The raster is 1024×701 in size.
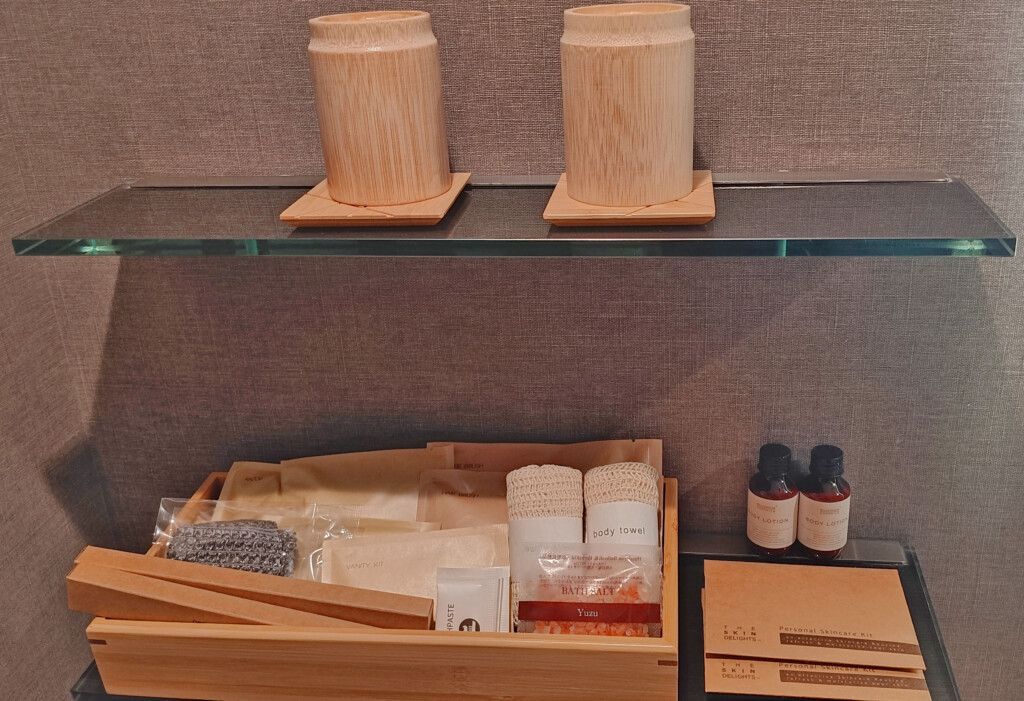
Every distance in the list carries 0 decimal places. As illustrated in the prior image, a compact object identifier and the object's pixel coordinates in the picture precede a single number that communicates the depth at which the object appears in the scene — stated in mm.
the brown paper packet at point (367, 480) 905
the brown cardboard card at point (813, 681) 726
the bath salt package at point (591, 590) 747
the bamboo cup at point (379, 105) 639
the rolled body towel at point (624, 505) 790
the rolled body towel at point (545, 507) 797
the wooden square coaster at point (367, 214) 671
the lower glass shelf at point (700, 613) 753
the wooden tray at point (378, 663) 716
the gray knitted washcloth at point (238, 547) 820
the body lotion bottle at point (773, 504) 834
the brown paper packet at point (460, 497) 881
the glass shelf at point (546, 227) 618
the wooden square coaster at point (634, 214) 639
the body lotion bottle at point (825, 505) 827
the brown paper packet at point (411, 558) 816
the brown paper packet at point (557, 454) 863
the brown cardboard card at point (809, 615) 760
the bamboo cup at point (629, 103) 606
